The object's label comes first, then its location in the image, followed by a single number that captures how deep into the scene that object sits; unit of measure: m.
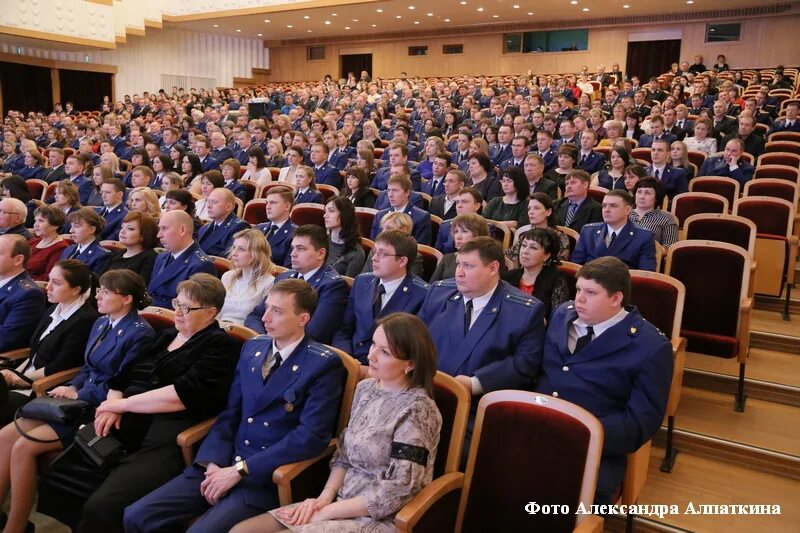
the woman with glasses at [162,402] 2.08
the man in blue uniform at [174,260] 3.38
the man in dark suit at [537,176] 4.97
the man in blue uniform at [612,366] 1.97
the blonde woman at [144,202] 4.23
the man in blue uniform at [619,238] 3.38
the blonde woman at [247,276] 3.09
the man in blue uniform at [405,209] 4.22
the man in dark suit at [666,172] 5.09
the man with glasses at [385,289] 2.75
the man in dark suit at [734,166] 5.41
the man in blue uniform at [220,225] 4.21
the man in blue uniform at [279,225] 4.06
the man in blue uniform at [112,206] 4.75
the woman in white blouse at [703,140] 6.54
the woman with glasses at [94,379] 2.27
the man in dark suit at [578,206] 4.19
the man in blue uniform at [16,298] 3.04
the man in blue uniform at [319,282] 2.94
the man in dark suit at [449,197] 4.70
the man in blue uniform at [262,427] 1.98
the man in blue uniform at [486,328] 2.25
